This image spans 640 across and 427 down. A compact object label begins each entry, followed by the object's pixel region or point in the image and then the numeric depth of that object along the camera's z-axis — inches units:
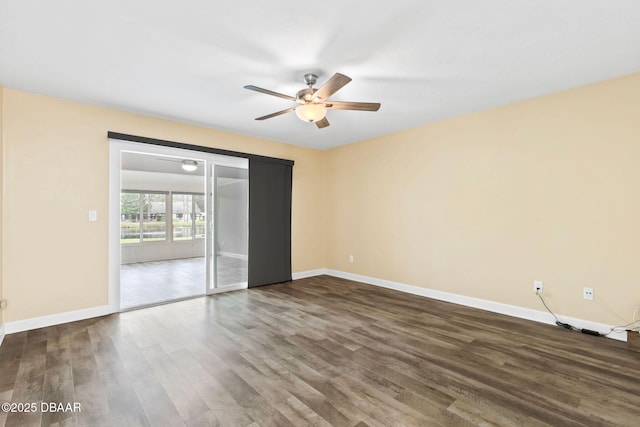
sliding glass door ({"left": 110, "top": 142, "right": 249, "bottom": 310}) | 172.6
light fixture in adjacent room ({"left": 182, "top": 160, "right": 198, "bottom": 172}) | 232.5
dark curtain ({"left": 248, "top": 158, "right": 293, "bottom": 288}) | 192.4
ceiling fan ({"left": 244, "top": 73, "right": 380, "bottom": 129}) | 101.6
